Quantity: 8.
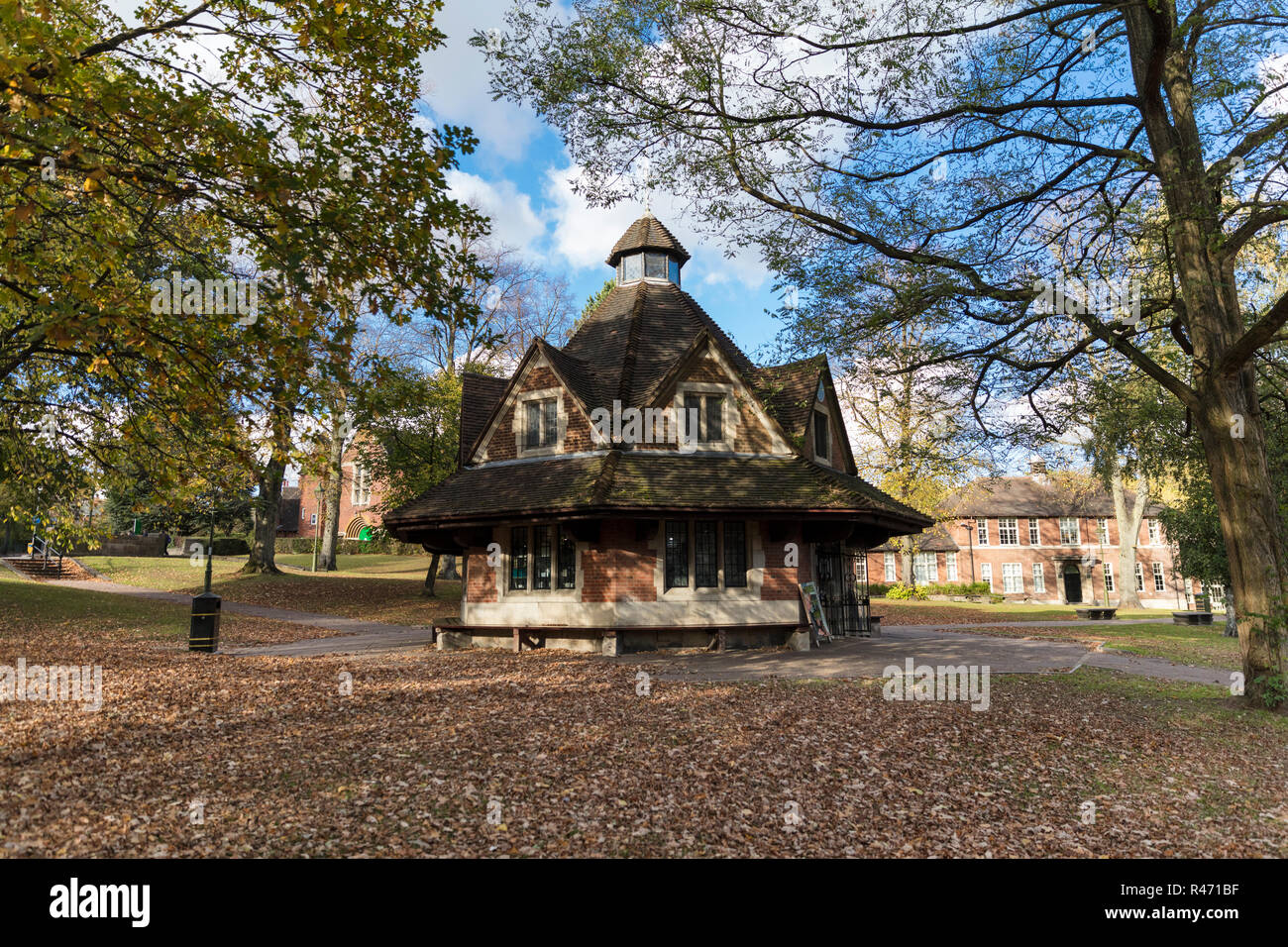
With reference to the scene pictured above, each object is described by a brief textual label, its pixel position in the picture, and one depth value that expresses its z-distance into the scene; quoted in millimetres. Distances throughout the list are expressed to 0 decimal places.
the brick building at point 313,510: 61188
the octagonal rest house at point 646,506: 15555
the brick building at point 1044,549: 56594
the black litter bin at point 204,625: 14445
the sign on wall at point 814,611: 16734
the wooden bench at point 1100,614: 32406
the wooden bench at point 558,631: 15641
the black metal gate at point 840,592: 19219
